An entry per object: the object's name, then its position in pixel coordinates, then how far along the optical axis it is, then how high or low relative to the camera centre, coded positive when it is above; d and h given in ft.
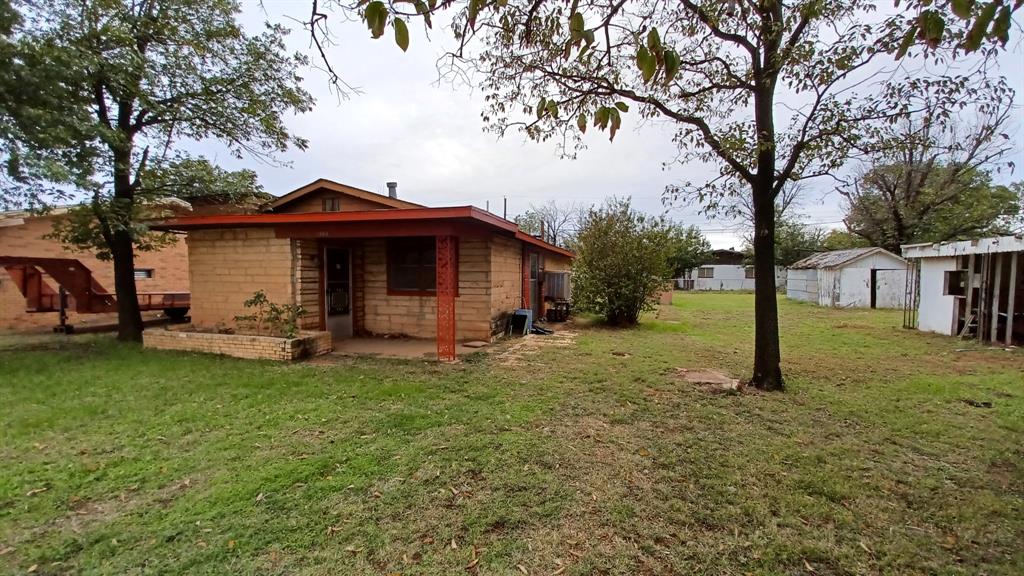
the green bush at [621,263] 36.96 +0.82
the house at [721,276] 125.49 -0.81
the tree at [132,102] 20.77 +9.67
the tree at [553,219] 142.72 +17.96
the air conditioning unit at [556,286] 44.50 -1.42
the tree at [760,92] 14.80 +6.91
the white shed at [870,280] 60.03 -0.84
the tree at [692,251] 119.56 +6.27
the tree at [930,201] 69.36 +12.16
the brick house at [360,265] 22.63 +0.42
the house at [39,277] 31.71 -0.54
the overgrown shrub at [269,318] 24.45 -2.67
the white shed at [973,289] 29.45 -1.13
